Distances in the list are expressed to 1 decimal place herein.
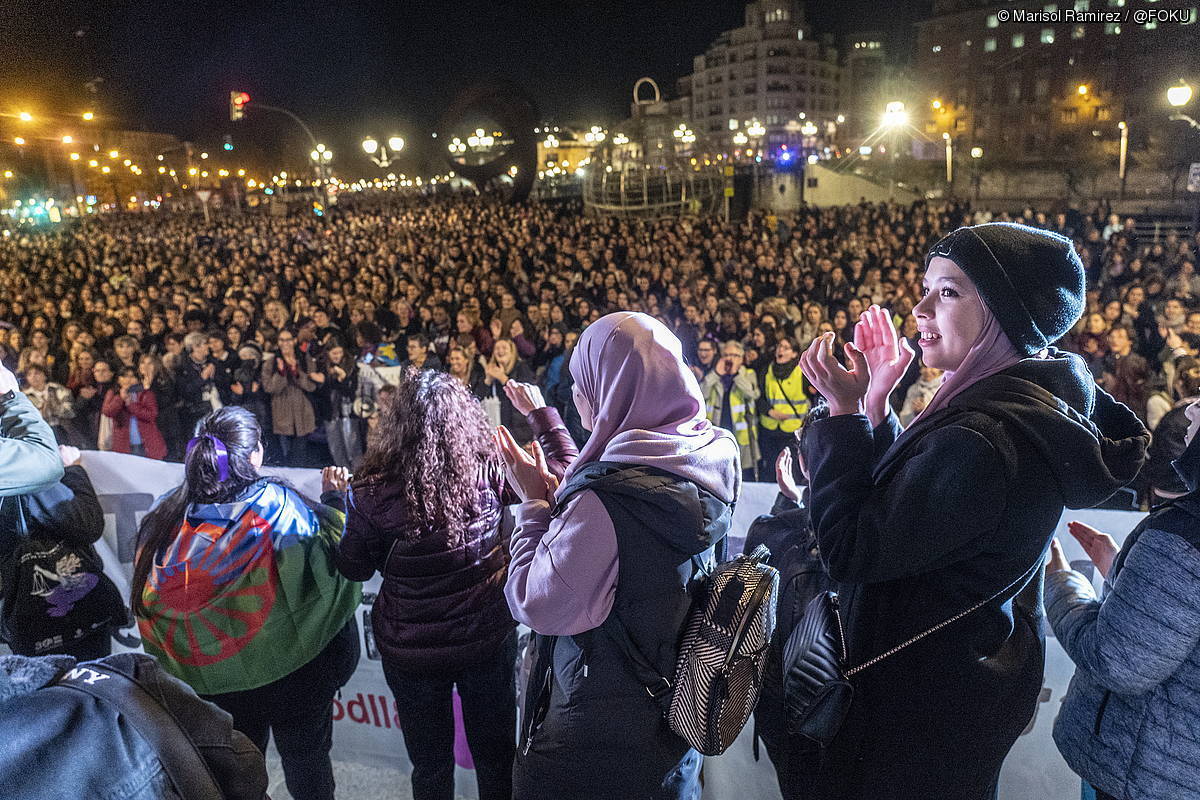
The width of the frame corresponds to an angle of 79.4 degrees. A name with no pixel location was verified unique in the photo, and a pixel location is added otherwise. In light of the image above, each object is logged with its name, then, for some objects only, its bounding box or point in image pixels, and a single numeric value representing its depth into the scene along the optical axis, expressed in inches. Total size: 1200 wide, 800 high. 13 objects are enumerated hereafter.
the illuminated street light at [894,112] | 1263.5
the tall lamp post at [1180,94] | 422.1
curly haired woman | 96.6
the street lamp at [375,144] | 919.7
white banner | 107.3
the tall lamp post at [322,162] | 860.8
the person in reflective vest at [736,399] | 240.5
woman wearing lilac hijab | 67.4
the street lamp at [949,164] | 1218.3
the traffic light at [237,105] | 755.4
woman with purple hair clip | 95.0
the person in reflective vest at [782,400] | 235.0
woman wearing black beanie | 60.1
